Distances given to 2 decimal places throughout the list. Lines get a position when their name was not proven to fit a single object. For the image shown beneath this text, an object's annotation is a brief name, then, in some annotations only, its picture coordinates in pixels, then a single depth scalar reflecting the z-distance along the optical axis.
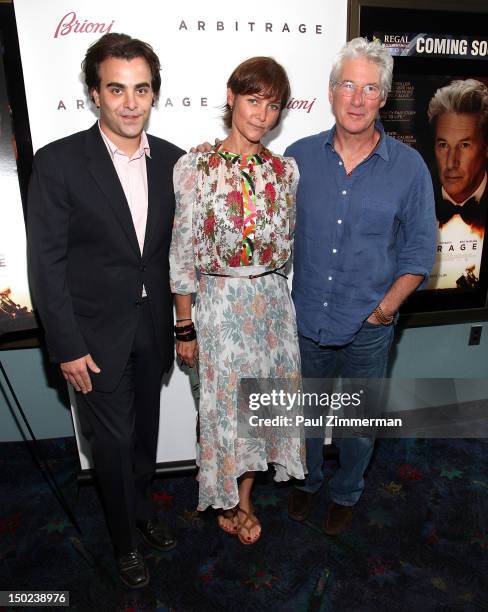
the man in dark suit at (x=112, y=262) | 1.74
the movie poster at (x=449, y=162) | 2.60
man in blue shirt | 1.93
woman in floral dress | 1.90
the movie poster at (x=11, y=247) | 2.27
